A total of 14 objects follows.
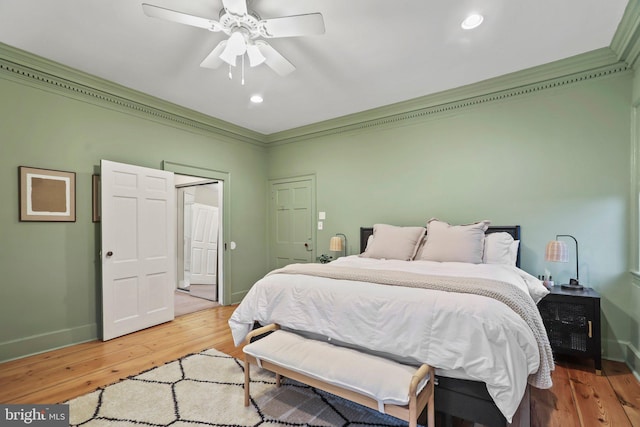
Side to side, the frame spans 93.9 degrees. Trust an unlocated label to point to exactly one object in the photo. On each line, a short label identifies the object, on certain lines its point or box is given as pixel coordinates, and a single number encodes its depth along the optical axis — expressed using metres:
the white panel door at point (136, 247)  3.25
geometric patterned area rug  1.90
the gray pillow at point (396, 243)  3.30
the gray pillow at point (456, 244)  2.88
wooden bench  1.50
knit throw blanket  1.66
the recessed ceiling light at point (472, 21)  2.27
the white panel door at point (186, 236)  5.96
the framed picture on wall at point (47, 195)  2.83
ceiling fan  1.96
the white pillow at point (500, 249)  2.88
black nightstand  2.50
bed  1.53
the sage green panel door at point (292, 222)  4.88
